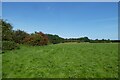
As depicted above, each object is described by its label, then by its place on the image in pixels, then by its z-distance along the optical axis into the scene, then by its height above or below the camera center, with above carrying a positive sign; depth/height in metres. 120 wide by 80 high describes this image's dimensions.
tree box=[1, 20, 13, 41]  15.58 +1.95
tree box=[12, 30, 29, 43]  19.47 +1.08
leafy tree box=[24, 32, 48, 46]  16.49 +0.04
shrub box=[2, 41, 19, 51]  12.42 -0.80
